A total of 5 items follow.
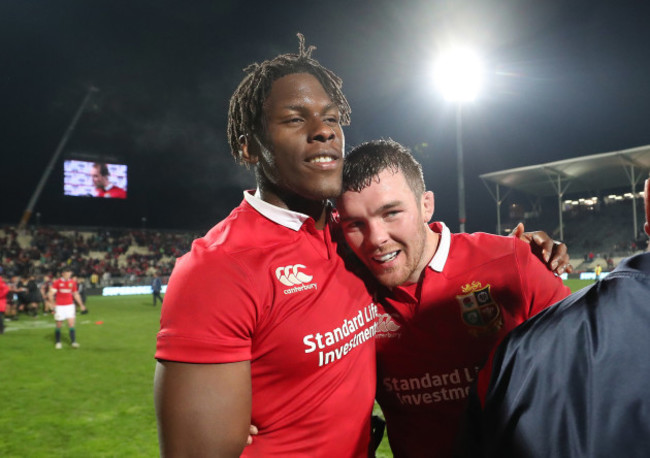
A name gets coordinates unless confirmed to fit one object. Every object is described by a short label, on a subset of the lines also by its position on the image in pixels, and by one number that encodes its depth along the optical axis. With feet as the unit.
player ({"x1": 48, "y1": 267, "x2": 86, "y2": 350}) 38.40
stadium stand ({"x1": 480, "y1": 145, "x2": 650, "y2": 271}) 108.78
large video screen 150.41
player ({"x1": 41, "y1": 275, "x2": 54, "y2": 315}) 65.05
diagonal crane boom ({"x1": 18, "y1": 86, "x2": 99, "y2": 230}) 146.61
